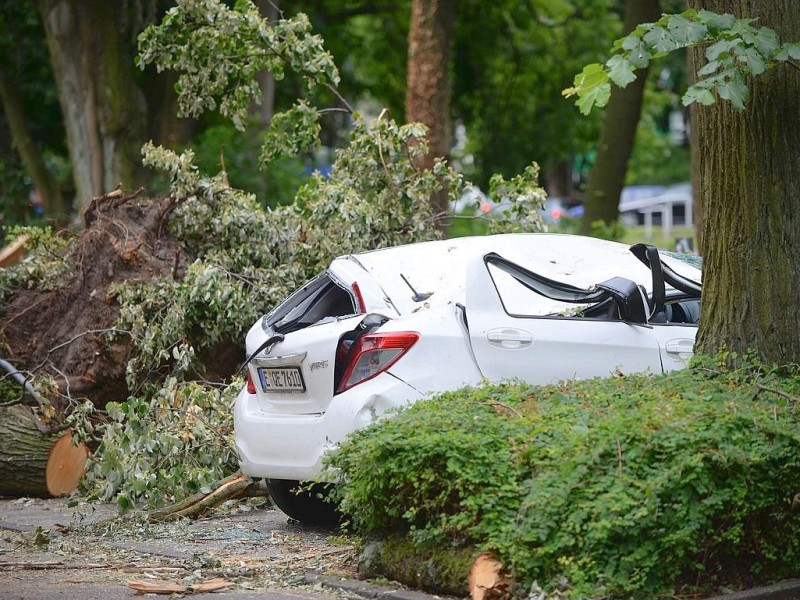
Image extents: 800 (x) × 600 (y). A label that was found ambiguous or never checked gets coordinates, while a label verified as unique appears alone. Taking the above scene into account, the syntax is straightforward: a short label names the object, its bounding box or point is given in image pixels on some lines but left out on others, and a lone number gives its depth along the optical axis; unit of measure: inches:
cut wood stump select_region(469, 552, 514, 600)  398.9
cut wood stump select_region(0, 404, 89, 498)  745.0
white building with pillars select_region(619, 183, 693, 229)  4549.7
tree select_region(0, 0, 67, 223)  1908.2
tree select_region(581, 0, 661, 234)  1411.2
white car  520.1
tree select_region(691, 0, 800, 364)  493.4
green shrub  377.1
